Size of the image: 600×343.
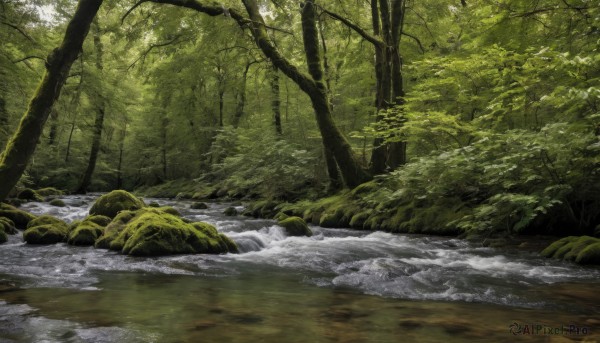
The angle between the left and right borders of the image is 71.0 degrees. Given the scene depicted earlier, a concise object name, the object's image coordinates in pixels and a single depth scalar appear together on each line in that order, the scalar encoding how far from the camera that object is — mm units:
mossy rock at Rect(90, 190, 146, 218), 10508
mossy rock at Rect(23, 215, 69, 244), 8430
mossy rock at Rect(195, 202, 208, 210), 17091
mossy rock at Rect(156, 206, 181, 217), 10288
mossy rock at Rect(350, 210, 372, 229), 11359
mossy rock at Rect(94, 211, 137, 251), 7763
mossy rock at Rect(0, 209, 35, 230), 10298
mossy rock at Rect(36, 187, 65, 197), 22625
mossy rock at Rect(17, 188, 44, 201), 18516
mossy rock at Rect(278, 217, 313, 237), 10047
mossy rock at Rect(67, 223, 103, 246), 8258
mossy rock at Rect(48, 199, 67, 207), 16347
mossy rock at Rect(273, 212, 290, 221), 12591
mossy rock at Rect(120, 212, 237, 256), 7184
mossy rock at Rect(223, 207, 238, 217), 14848
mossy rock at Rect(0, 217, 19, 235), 9270
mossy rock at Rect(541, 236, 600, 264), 6098
